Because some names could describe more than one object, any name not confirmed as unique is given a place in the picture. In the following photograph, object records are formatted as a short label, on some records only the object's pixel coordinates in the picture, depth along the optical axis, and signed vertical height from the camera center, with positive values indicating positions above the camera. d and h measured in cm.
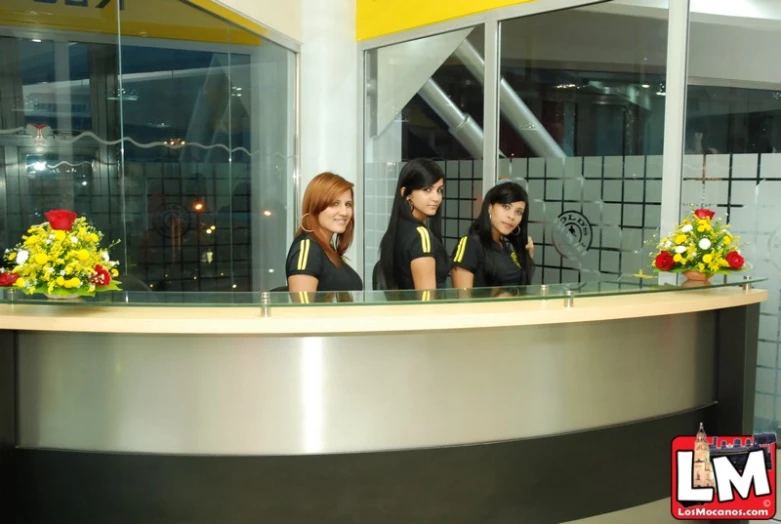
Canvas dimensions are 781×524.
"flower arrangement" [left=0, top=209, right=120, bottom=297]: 263 -22
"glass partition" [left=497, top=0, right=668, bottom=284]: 538 +43
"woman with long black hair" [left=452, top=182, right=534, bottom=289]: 388 -24
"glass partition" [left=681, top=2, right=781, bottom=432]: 482 +32
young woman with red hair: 333 -18
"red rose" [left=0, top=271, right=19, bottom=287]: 280 -29
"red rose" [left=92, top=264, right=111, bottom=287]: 272 -27
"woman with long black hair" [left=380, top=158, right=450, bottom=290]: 369 -16
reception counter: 275 -70
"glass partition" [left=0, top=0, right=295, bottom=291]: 429 +33
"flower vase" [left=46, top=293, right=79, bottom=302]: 269 -35
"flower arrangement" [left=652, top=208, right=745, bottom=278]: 339 -23
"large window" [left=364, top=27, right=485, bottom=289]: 665 +61
